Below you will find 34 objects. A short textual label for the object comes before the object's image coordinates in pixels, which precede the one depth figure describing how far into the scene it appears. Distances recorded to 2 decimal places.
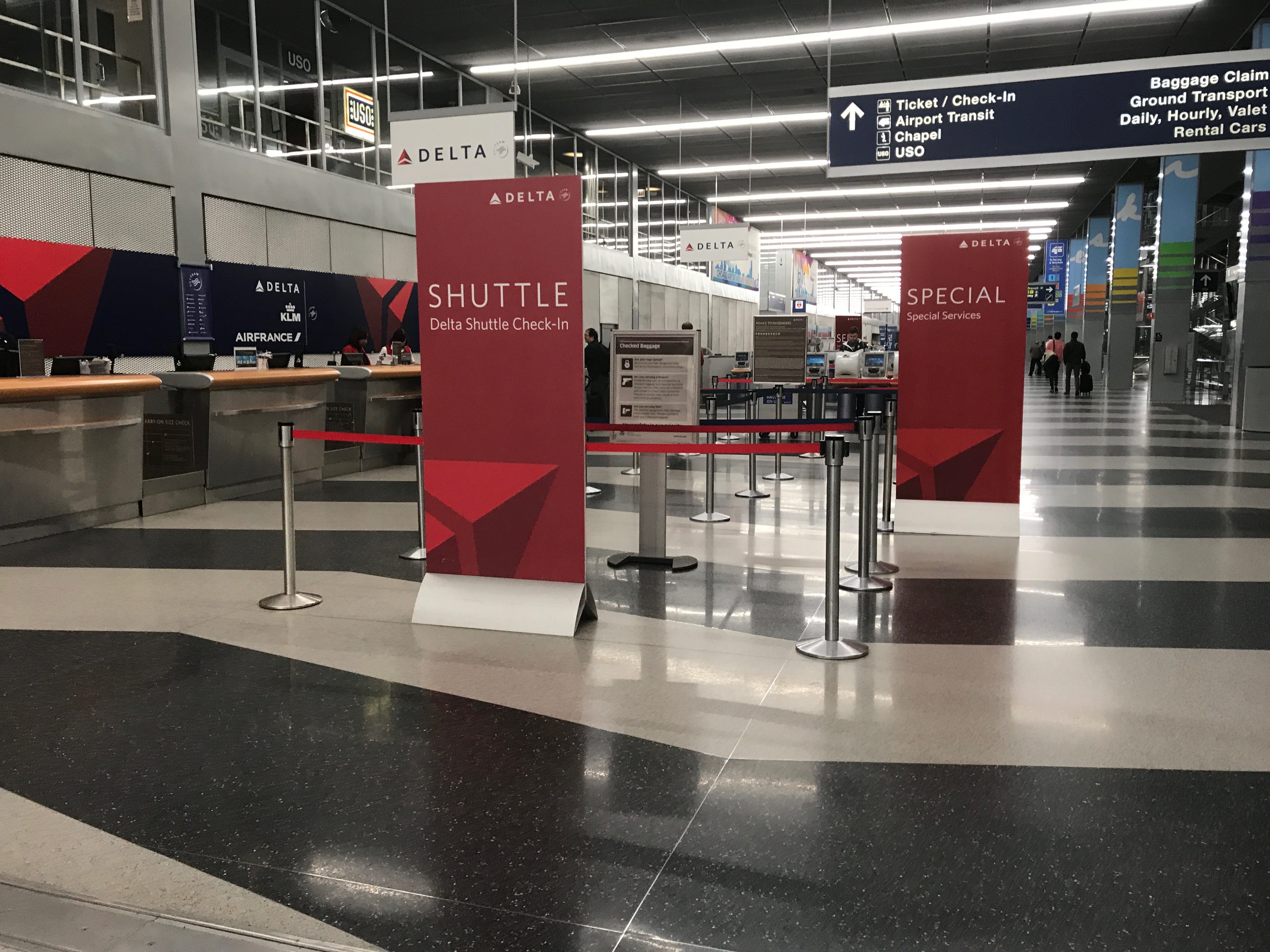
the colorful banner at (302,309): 12.84
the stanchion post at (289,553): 5.14
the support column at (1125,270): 26.61
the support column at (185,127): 11.39
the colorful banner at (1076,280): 34.88
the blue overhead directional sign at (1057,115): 8.25
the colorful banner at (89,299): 9.93
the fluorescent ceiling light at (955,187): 25.66
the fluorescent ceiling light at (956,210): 29.61
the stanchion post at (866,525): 5.45
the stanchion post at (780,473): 10.18
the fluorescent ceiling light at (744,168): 23.91
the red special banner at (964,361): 6.87
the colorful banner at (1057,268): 35.31
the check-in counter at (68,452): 6.81
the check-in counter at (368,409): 11.30
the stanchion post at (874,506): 5.65
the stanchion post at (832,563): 4.21
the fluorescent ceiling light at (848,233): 33.38
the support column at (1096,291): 32.06
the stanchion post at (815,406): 13.48
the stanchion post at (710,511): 7.75
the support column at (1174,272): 21.56
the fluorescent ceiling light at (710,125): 19.61
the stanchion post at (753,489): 9.09
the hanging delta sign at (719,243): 21.06
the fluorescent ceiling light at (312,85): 13.17
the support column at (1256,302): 14.87
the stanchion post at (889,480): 7.55
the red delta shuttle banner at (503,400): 4.56
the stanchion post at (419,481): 6.11
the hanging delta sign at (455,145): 10.01
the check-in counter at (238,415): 8.61
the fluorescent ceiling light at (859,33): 13.24
